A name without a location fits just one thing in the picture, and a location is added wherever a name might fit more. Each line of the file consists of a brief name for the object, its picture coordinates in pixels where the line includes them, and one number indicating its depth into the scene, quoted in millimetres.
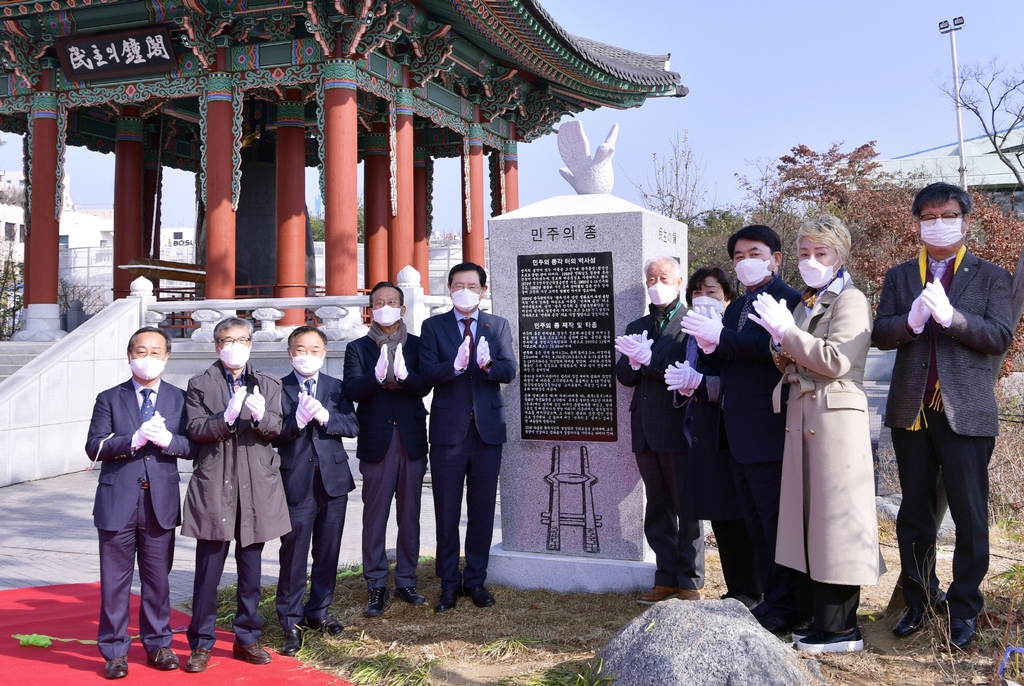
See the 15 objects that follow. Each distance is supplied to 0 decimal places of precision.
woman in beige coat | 3539
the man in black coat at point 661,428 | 4414
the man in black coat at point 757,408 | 3871
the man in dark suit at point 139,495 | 3797
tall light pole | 25984
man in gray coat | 3879
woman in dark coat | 4168
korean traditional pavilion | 10978
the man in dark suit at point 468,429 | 4652
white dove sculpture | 5246
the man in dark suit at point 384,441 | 4594
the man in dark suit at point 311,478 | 4156
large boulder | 3031
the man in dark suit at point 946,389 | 3570
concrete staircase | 11023
